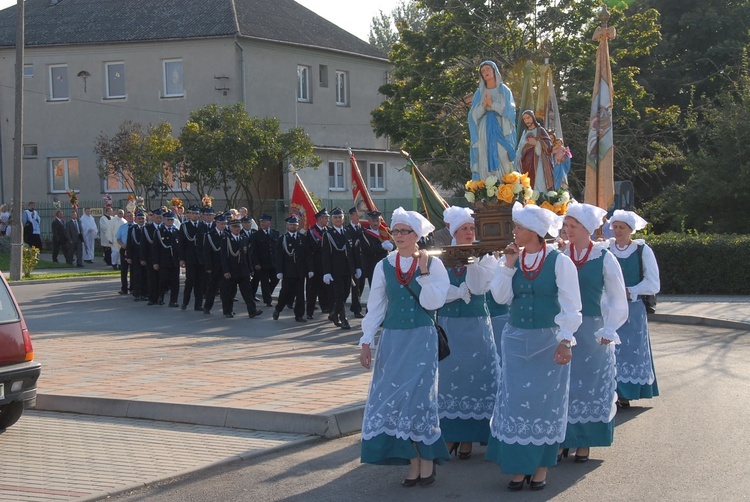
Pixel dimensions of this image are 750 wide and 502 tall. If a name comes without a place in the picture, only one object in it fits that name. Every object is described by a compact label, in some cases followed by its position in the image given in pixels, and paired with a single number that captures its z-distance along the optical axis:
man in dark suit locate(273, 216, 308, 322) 17.78
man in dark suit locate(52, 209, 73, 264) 31.20
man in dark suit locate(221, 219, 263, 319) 18.33
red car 8.78
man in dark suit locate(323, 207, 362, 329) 17.04
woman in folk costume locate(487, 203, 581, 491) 7.00
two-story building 40.97
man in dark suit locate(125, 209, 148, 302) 21.70
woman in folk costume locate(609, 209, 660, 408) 9.91
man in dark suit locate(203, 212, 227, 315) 18.72
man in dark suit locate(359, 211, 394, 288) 17.61
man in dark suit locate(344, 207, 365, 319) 17.59
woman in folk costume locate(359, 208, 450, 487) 7.08
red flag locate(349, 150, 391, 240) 18.44
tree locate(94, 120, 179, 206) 35.00
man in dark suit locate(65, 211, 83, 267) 31.84
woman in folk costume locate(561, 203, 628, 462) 7.79
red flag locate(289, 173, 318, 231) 20.12
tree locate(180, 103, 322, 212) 34.84
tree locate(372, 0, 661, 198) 32.22
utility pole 25.75
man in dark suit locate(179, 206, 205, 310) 19.92
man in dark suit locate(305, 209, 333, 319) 17.77
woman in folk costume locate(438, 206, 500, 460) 7.97
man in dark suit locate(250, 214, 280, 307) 19.69
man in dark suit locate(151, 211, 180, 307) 20.88
